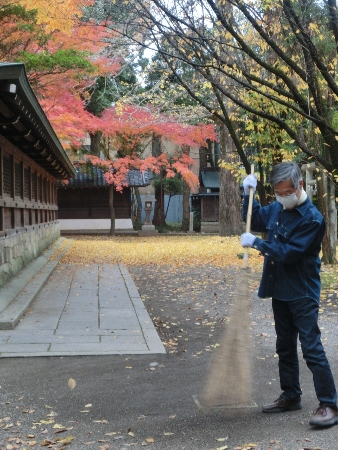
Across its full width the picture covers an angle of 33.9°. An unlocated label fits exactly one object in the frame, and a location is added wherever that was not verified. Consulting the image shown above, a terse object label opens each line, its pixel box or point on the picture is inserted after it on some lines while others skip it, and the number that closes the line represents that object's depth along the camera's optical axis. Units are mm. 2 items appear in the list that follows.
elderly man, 3732
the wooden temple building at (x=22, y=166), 7047
